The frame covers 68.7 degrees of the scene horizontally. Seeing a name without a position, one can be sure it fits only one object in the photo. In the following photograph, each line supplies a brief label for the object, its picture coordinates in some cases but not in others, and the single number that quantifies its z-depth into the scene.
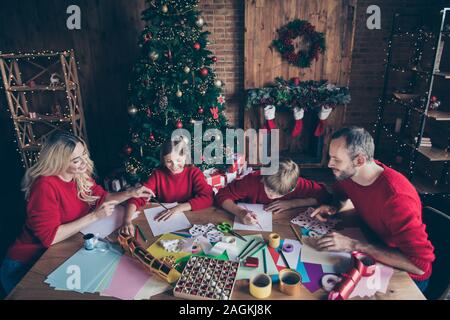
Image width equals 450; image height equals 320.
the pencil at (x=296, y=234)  1.79
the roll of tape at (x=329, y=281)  1.46
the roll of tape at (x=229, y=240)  1.77
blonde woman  1.80
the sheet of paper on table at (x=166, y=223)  1.89
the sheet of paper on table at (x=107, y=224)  1.87
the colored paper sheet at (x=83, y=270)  1.48
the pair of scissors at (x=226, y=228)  1.84
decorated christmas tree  3.37
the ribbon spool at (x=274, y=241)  1.73
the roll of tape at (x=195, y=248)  1.71
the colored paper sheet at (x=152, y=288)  1.43
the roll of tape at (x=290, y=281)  1.42
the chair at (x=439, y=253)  1.62
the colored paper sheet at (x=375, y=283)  1.43
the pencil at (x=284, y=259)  1.60
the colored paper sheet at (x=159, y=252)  1.67
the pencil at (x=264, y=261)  1.59
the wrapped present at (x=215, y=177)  3.74
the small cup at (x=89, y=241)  1.71
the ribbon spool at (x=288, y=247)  1.70
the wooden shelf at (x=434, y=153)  3.60
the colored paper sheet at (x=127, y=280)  1.44
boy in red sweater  1.99
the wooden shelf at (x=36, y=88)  3.76
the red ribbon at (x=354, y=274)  1.40
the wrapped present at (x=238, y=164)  3.96
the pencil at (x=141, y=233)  1.81
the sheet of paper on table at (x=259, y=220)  1.90
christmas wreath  4.22
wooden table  1.42
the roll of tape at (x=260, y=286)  1.41
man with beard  1.58
